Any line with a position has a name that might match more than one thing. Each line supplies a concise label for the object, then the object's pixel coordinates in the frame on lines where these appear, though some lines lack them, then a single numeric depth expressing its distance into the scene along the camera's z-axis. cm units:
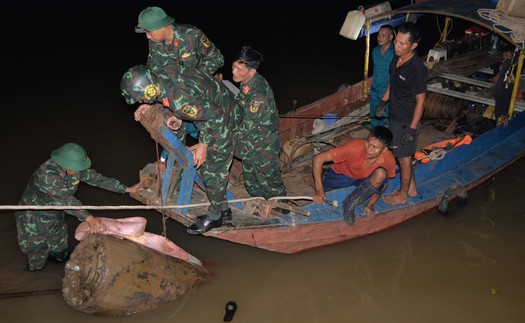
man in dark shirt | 543
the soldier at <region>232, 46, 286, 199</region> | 487
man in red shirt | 528
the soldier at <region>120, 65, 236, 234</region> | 409
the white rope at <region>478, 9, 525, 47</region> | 657
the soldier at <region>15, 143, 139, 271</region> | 479
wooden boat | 520
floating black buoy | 527
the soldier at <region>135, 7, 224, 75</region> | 536
